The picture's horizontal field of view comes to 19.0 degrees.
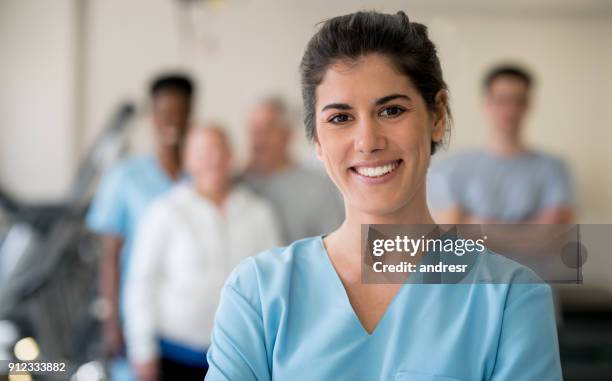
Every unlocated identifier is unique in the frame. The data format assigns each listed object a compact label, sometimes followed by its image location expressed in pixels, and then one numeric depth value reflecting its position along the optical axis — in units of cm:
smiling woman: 207
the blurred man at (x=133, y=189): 432
